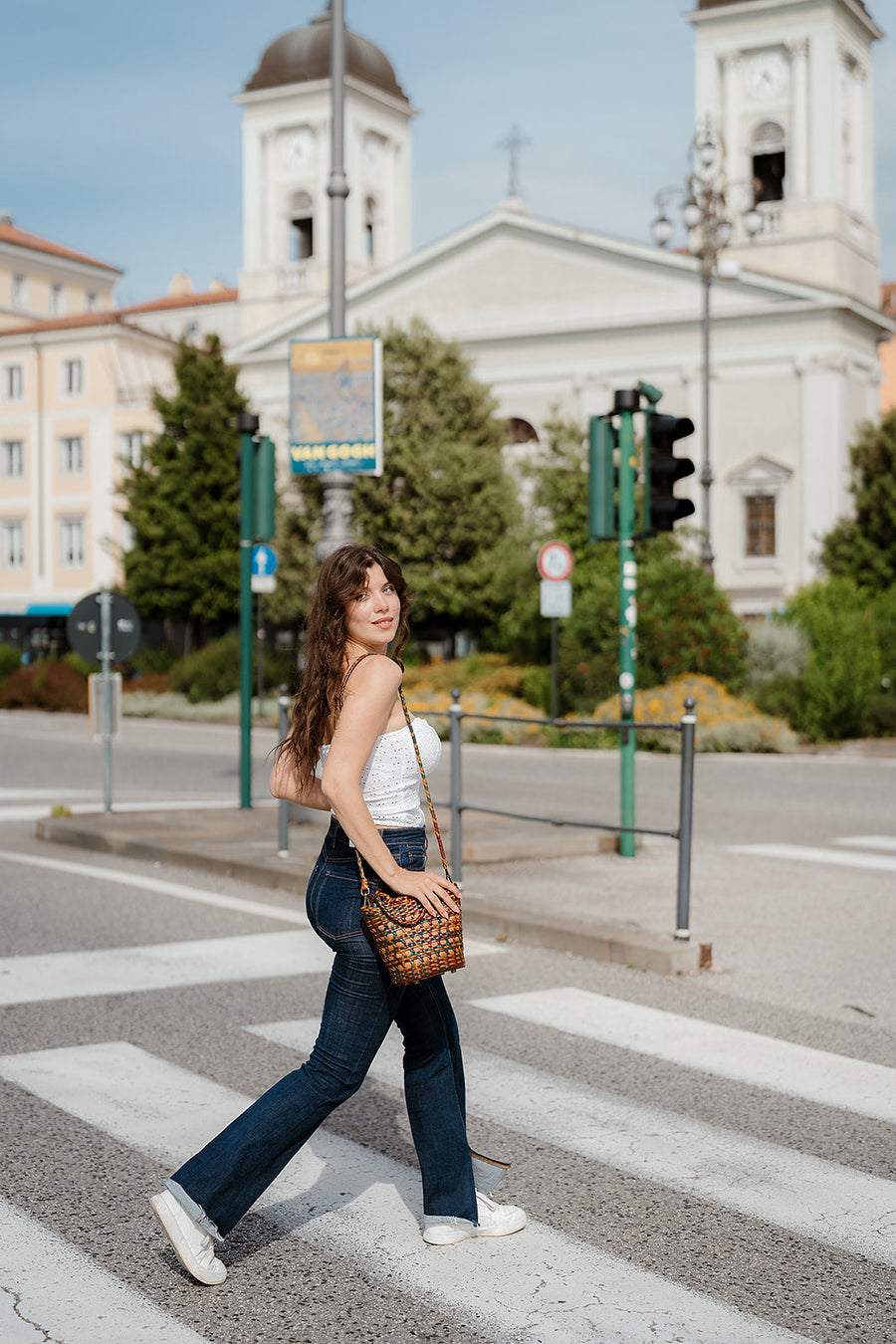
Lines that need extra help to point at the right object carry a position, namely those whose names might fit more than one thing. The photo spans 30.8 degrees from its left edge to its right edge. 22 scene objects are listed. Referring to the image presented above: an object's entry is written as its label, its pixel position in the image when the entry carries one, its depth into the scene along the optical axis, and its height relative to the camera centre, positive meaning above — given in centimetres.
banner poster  1175 +188
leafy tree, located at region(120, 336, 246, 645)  4422 +447
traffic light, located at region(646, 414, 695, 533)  1091 +131
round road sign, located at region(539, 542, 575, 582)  2591 +162
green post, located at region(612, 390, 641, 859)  1102 +47
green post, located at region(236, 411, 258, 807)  1321 +67
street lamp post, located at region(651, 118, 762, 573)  3072 +858
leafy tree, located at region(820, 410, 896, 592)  4078 +361
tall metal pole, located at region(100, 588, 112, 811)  1329 +5
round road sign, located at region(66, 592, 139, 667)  1331 +29
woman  387 -66
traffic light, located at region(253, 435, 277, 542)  1315 +139
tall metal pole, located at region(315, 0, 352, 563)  1199 +295
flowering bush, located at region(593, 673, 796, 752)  2405 -80
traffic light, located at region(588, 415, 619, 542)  1116 +127
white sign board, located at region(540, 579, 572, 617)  2569 +106
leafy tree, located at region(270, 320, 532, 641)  3878 +408
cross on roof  5903 +1895
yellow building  6106 +828
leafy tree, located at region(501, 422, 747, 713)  2647 +57
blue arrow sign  2841 +184
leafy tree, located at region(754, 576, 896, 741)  2559 -21
